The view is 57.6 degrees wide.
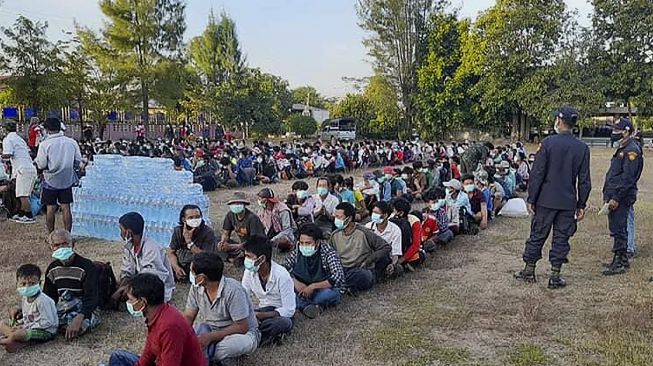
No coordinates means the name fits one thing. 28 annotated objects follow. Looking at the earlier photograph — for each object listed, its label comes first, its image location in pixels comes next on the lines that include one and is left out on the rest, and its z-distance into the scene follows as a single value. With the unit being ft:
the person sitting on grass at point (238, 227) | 22.21
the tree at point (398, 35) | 119.96
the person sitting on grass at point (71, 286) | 15.25
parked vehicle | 129.18
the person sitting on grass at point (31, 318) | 14.14
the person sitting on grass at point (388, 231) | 20.55
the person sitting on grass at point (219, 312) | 12.48
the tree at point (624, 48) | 96.63
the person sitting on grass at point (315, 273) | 16.80
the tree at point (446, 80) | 117.91
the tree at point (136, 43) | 95.66
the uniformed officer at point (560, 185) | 18.67
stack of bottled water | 25.20
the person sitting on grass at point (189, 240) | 19.61
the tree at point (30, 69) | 66.90
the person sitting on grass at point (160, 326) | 10.08
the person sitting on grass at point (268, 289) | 14.42
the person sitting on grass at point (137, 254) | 16.43
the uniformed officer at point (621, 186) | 20.89
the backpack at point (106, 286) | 16.40
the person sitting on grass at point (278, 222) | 24.19
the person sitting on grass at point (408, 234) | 21.50
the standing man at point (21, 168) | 29.22
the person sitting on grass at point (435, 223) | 24.45
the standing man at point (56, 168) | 23.98
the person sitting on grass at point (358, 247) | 19.25
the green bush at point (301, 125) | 131.34
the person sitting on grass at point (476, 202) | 29.81
